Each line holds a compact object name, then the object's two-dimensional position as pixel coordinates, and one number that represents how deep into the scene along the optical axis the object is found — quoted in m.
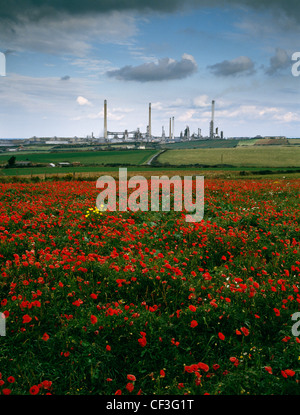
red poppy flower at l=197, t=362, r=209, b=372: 3.21
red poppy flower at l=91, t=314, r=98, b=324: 3.81
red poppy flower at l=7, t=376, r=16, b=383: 3.11
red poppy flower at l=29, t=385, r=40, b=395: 2.95
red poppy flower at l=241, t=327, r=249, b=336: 3.86
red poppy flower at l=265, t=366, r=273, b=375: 3.28
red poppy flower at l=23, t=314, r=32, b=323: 3.85
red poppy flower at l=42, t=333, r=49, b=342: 3.76
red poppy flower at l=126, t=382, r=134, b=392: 3.03
